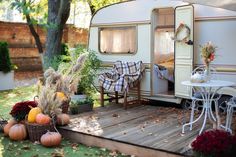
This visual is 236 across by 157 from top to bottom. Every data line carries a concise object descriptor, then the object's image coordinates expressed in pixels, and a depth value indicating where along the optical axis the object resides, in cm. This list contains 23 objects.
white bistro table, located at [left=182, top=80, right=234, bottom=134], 512
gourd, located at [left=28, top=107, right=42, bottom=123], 574
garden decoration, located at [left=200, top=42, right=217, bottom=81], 546
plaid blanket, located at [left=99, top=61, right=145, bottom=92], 758
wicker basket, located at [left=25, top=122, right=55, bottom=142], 564
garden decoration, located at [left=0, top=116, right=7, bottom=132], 619
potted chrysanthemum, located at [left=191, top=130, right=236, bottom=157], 427
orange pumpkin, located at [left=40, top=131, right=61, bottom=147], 540
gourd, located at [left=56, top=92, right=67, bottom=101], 595
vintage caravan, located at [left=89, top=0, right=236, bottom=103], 688
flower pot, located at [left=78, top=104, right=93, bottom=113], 729
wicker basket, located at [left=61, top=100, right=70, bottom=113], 660
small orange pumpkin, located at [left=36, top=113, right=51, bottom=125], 564
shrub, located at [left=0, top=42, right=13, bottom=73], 1108
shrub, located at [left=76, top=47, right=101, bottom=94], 818
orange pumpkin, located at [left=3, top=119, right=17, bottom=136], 591
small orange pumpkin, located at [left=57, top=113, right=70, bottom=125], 604
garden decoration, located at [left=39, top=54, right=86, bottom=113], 645
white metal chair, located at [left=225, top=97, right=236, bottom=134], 511
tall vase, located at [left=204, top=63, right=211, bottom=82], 543
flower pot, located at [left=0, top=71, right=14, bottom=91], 1118
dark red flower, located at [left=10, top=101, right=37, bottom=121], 599
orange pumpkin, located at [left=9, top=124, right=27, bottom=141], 570
